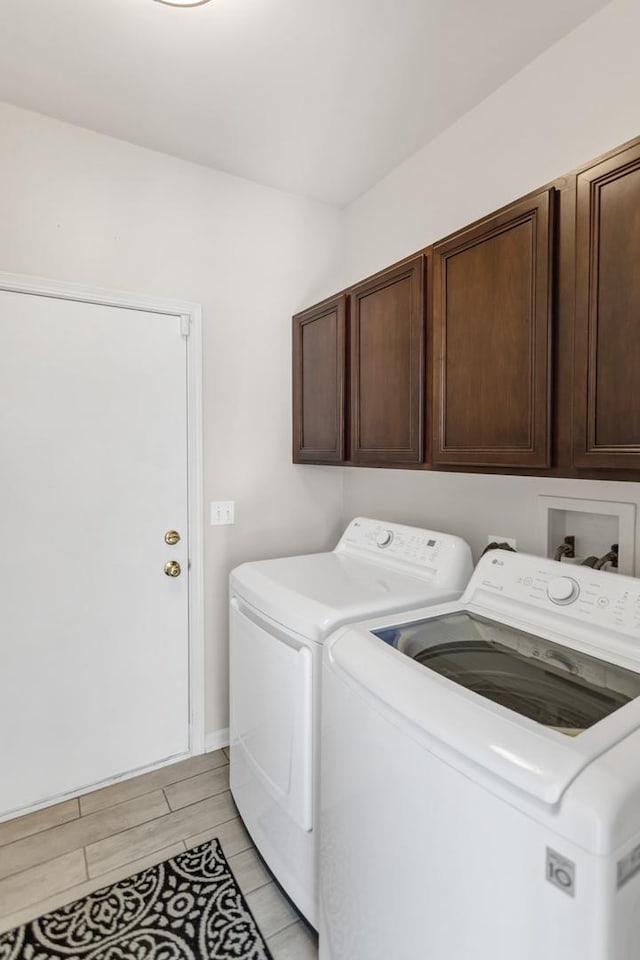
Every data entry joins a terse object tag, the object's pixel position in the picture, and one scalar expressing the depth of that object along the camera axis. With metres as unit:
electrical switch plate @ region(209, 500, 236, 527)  2.25
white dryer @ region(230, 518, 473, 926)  1.37
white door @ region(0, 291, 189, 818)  1.83
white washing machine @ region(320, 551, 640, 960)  0.68
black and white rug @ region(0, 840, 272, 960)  1.35
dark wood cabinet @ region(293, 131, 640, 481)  1.09
